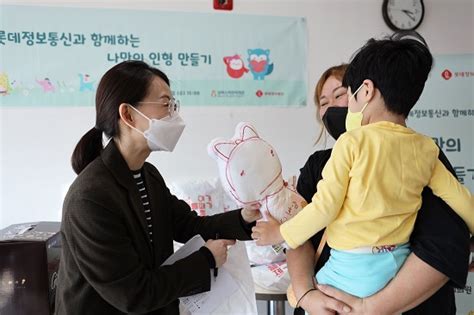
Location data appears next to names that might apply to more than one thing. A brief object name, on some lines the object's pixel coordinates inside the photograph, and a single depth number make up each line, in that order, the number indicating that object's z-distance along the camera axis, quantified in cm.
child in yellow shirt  88
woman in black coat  96
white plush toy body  109
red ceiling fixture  238
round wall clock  259
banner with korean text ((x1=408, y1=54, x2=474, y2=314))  269
